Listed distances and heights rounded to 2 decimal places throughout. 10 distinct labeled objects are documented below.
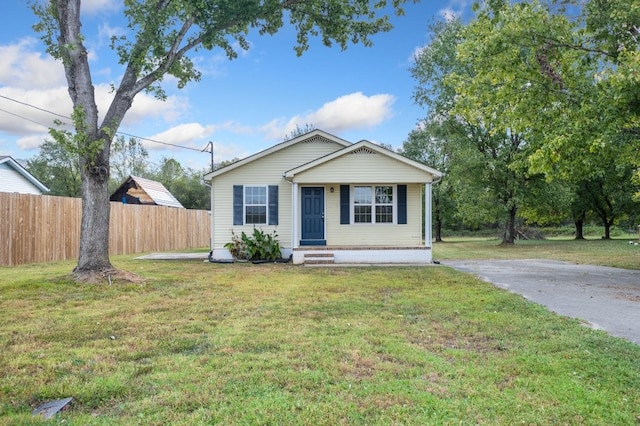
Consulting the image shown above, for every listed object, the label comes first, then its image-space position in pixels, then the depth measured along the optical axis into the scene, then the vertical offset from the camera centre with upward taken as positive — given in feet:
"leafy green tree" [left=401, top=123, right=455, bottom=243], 95.14 +15.17
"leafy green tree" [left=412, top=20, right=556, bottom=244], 68.64 +12.61
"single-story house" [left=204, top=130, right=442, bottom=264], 41.45 +2.46
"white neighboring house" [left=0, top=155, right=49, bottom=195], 66.85 +8.20
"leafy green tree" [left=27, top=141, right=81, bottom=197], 114.21 +15.43
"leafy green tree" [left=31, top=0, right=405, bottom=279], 27.37 +12.01
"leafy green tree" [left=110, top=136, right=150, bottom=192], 134.79 +21.76
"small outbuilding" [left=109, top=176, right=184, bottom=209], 84.23 +6.69
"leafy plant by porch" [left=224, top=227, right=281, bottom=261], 43.14 -2.34
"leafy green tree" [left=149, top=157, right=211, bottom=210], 134.41 +11.39
